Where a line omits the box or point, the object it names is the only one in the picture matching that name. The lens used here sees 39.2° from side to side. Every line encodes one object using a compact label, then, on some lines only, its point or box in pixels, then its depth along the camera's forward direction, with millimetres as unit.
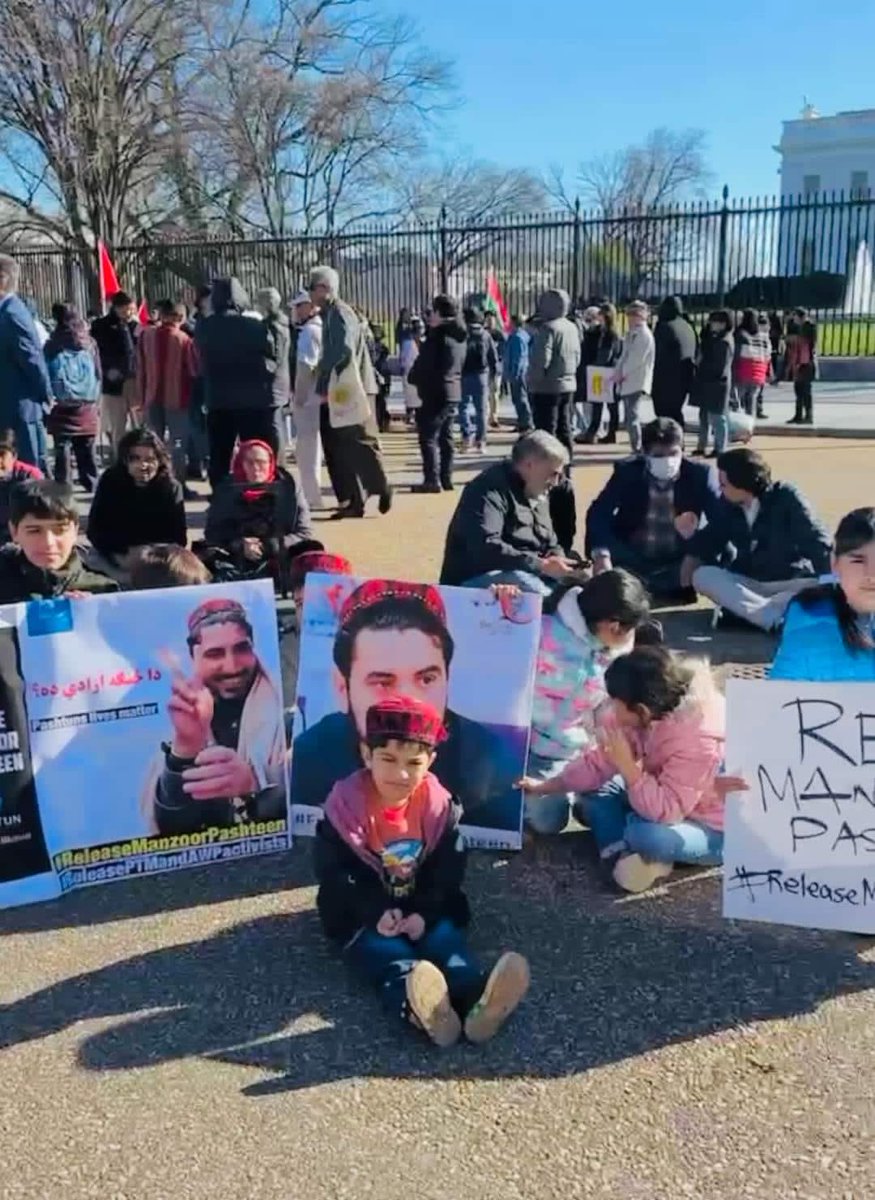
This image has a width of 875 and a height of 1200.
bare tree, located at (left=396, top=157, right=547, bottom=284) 20672
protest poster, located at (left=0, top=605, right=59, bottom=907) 3629
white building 72250
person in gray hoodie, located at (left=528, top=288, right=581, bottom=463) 11398
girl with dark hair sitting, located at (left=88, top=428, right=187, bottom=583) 6426
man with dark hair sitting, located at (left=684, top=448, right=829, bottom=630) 6512
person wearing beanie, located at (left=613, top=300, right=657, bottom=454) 13281
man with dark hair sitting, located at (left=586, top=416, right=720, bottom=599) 7004
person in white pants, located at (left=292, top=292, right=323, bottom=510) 9773
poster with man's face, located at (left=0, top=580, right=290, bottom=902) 3721
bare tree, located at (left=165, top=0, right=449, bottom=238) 31828
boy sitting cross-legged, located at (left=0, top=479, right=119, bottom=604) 4469
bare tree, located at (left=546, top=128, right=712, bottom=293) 19672
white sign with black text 3379
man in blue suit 8547
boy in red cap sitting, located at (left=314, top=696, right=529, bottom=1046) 3242
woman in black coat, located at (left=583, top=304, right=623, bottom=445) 14883
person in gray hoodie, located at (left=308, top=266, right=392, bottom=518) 9367
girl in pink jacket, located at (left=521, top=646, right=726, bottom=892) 3697
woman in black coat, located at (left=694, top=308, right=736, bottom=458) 12945
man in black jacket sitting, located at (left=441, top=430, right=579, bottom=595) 5426
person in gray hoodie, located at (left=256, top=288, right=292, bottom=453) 9188
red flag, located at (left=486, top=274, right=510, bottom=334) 18500
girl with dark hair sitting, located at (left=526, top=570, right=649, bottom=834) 4133
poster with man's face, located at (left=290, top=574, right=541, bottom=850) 3840
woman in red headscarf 6371
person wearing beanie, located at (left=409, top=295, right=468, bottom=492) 10711
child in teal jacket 3555
